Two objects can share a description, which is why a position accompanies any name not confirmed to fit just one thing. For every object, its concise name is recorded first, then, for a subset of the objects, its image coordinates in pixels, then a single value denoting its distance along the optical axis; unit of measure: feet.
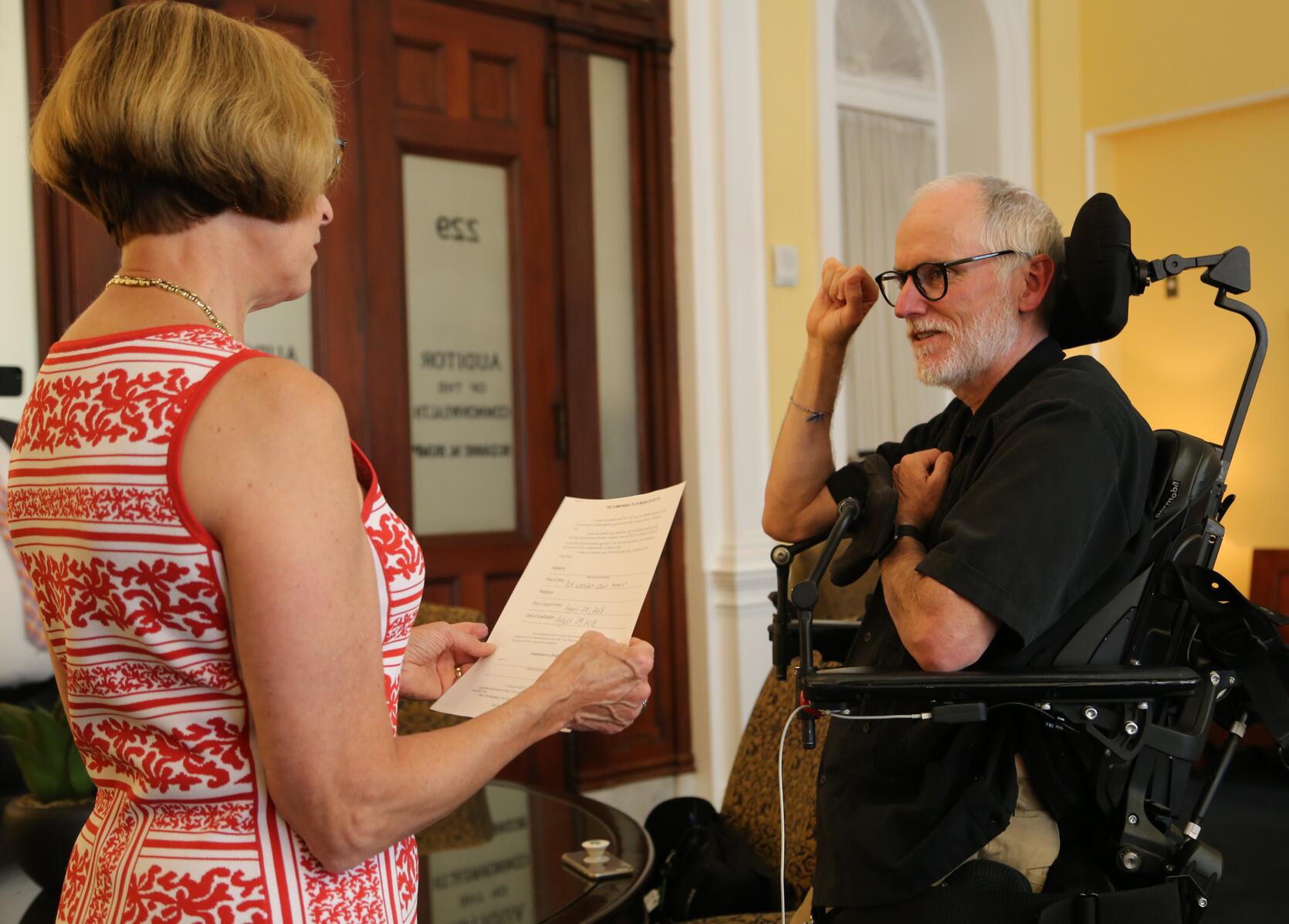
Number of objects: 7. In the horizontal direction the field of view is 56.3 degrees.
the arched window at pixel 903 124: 18.89
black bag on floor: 7.53
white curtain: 19.54
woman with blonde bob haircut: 3.02
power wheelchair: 4.93
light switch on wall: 14.82
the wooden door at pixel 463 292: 12.84
